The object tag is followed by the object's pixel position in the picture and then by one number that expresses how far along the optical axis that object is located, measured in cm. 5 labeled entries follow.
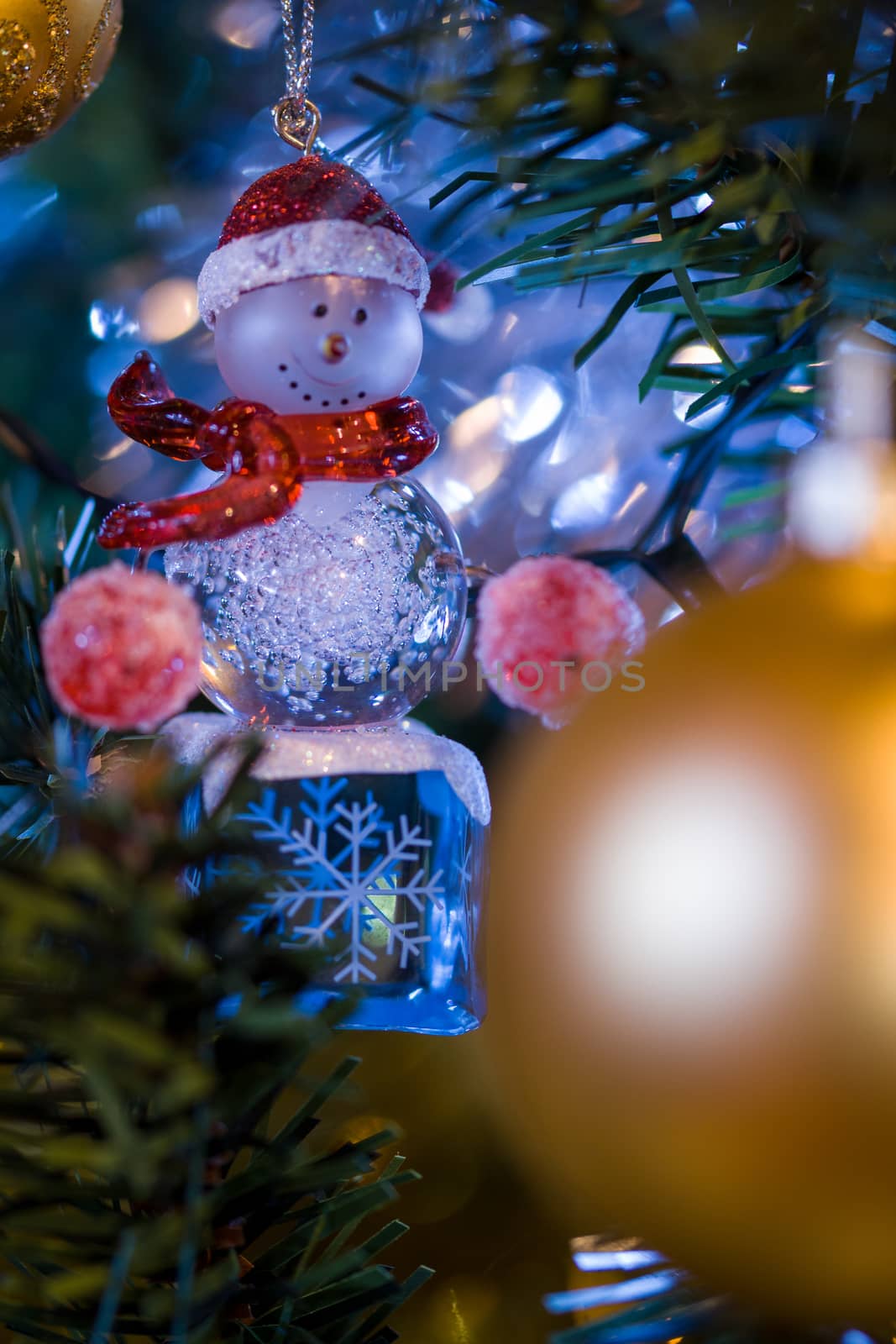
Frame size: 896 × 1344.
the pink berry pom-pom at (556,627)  32
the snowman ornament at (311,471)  33
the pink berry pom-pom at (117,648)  30
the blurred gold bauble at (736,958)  30
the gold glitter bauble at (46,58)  34
